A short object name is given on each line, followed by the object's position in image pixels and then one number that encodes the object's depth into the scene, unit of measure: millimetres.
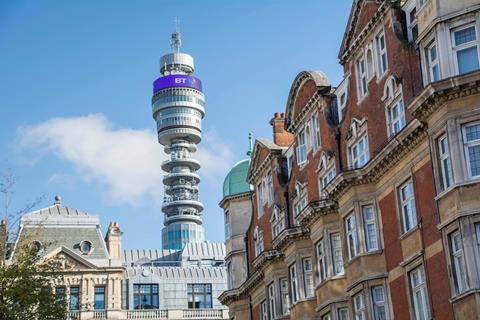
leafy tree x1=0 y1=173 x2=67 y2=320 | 42375
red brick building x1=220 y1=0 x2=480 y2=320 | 31859
